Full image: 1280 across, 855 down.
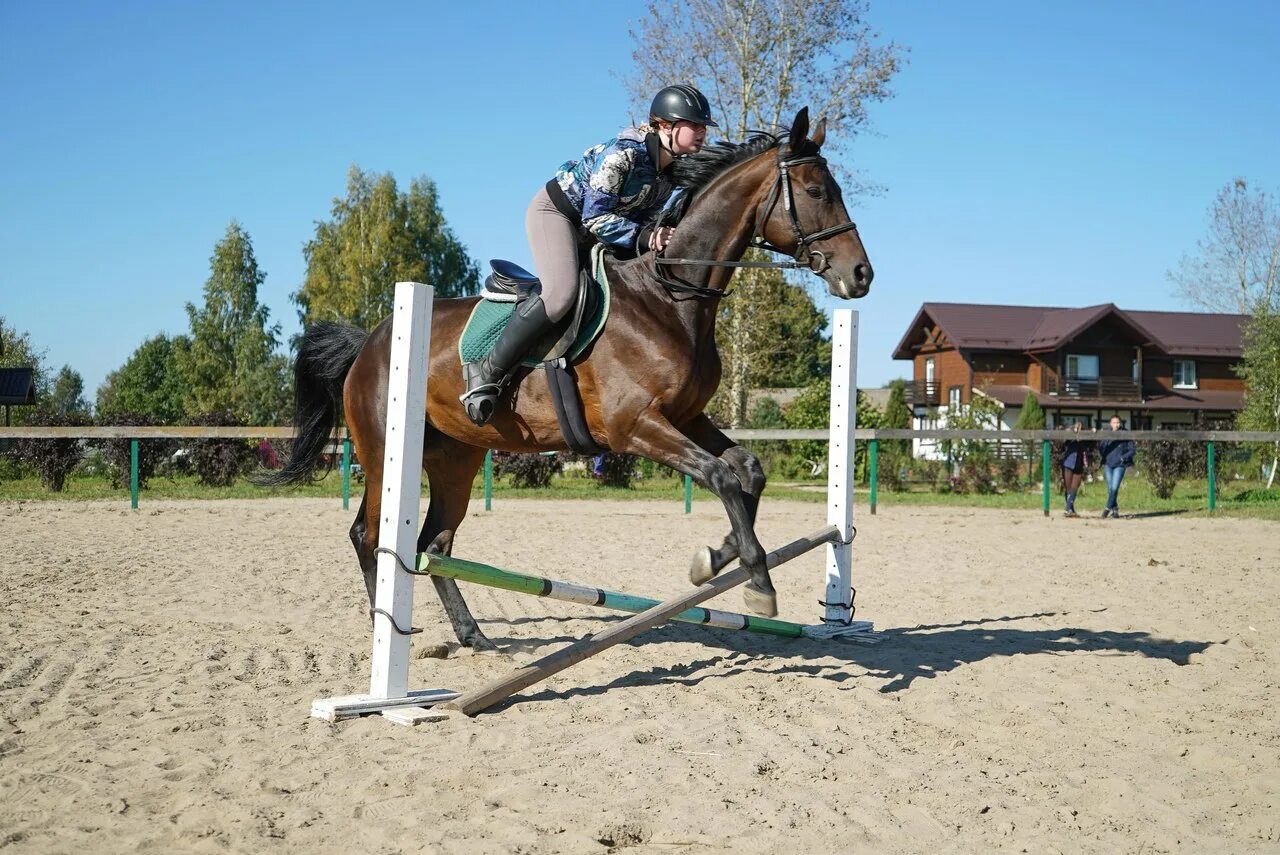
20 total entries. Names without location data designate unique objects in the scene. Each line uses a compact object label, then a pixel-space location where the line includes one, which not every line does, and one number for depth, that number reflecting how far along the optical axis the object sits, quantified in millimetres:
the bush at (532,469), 21125
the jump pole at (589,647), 4551
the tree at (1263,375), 30969
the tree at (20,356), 37906
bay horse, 4887
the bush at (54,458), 18719
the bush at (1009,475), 23688
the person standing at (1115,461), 16594
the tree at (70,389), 83625
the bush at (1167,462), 20734
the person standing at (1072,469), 16703
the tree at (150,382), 62806
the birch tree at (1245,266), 41438
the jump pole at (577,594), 4680
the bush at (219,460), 20516
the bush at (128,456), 19984
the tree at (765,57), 24688
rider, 5168
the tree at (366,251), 41531
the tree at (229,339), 46531
